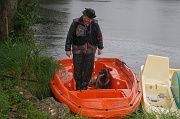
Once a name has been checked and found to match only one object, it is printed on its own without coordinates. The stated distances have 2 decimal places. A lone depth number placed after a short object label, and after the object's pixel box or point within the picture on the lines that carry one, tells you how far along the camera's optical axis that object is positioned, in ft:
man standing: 33.59
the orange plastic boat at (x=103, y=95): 29.65
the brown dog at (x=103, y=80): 36.73
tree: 40.90
